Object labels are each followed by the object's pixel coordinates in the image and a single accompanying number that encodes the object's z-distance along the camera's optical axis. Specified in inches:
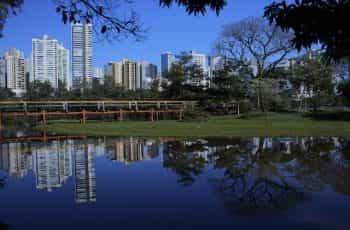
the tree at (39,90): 1883.2
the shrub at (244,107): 1461.6
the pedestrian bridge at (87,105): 1021.8
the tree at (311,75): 1729.8
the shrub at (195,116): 1096.2
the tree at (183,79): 1626.6
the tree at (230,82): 1551.4
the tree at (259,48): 1584.6
